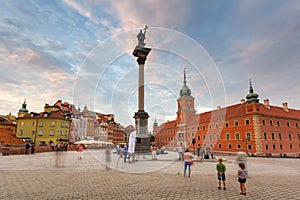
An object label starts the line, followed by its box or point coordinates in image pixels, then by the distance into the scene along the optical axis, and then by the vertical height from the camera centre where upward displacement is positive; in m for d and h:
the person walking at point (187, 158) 12.35 -1.05
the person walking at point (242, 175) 8.09 -1.36
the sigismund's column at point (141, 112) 27.67 +4.09
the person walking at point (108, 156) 16.09 -1.28
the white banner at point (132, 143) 15.52 -0.21
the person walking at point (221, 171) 9.20 -1.35
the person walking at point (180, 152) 23.80 -1.32
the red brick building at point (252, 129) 51.28 +3.49
